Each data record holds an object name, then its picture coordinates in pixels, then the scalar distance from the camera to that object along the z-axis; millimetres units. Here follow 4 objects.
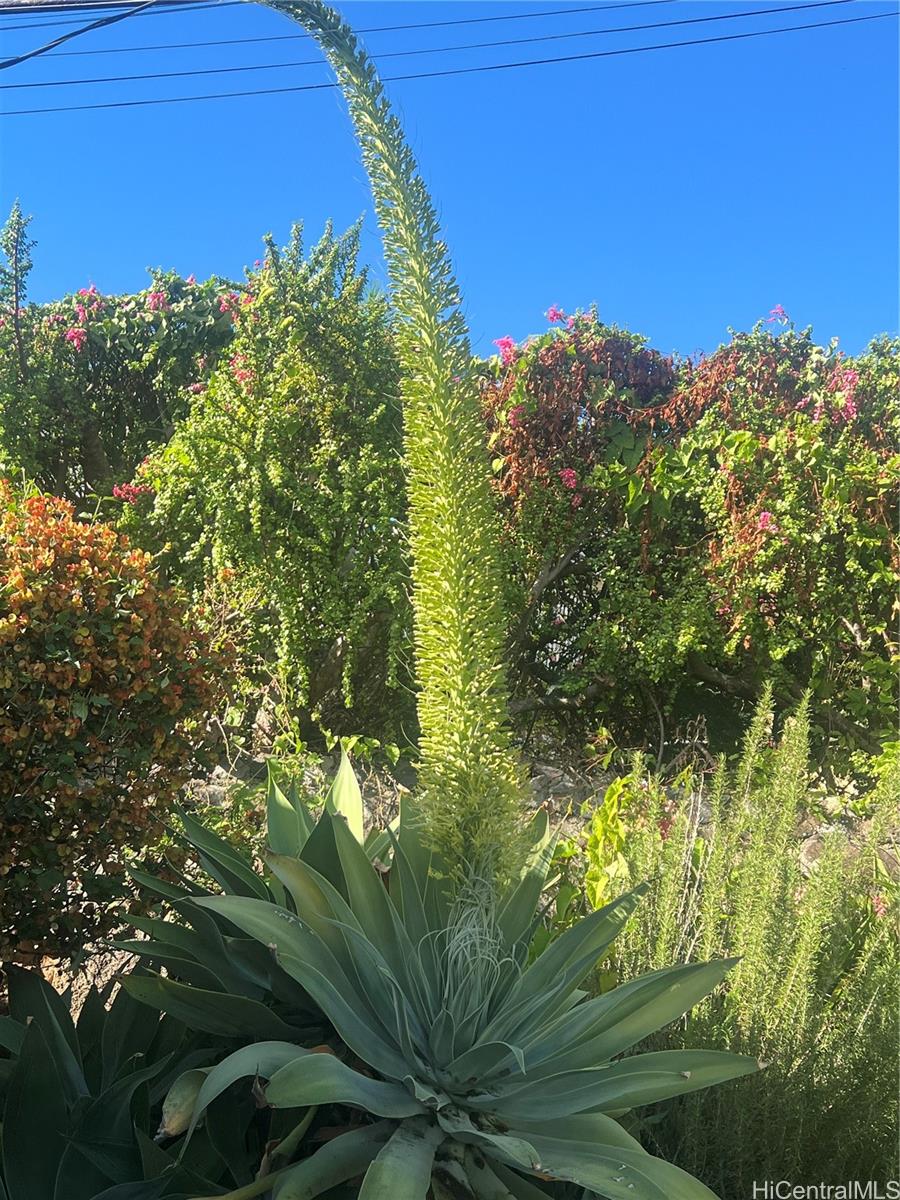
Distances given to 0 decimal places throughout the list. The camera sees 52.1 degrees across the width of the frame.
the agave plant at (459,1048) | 1869
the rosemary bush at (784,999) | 2447
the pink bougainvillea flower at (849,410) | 7012
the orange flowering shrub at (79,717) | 3273
